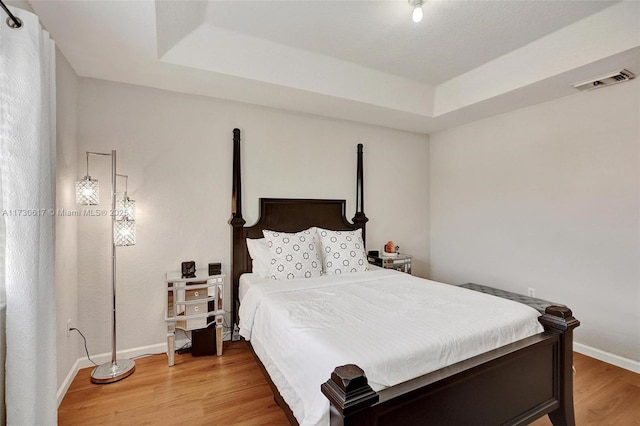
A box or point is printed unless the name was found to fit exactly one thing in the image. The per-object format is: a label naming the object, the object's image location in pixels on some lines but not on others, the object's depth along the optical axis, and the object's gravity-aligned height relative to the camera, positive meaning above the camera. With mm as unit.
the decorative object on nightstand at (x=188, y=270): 2703 -492
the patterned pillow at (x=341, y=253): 2939 -379
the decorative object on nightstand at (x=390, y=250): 3762 -445
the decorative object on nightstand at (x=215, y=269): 2834 -507
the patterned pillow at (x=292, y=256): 2695 -380
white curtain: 1347 +2
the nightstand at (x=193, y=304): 2537 -765
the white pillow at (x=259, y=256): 2820 -389
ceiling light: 1984 +1337
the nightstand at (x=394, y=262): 3629 -574
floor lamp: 2236 -99
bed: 1192 -704
